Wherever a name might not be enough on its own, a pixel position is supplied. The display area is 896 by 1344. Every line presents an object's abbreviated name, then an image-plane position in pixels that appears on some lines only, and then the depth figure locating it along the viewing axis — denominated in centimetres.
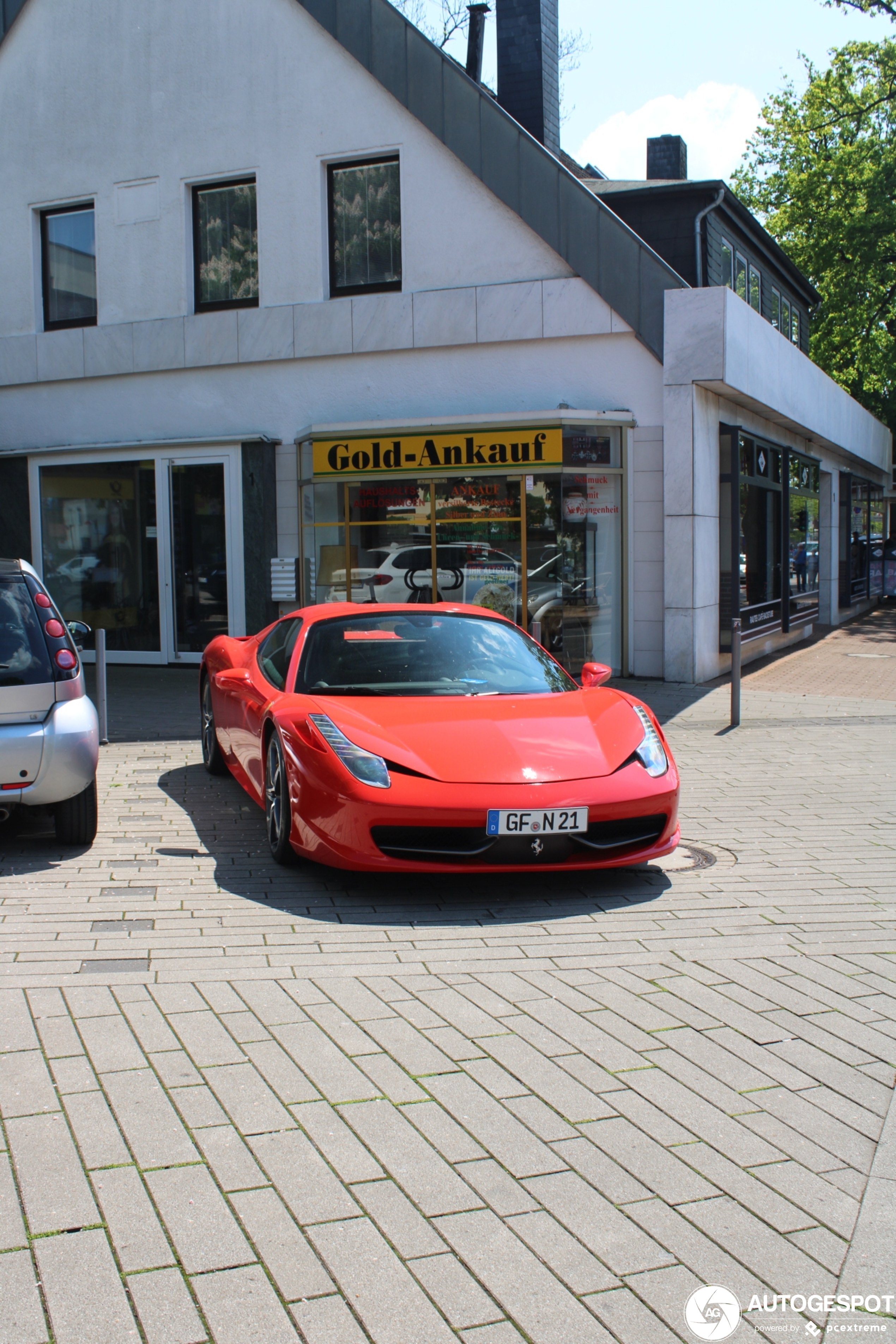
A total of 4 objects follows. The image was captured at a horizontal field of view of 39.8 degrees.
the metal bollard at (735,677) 1071
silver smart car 623
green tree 3450
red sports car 542
